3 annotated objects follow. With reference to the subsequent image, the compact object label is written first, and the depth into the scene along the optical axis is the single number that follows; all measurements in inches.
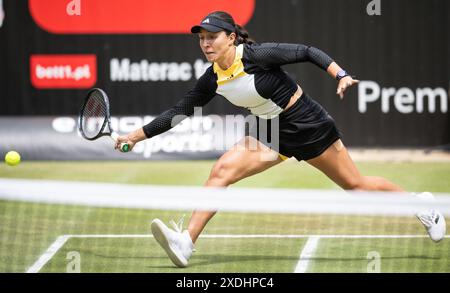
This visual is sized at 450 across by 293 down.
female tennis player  486.3
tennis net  386.9
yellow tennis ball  701.2
